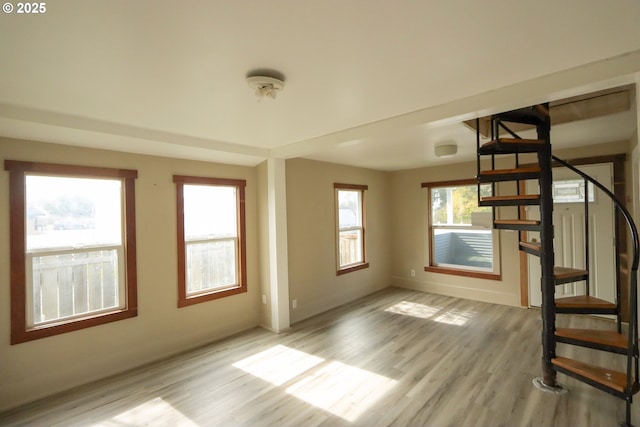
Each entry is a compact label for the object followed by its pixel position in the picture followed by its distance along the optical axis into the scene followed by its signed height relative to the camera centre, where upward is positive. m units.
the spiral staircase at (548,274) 2.36 -0.57
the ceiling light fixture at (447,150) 3.80 +0.78
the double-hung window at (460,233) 5.02 -0.40
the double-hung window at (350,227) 5.07 -0.26
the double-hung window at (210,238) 3.49 -0.28
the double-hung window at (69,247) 2.51 -0.26
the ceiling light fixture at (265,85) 1.79 +0.80
